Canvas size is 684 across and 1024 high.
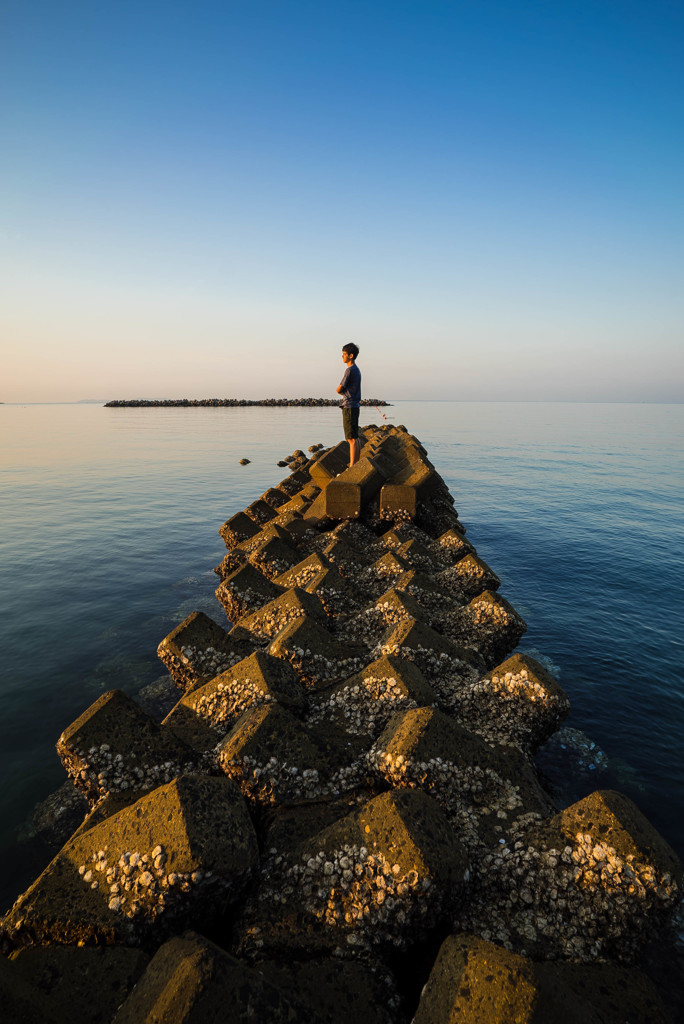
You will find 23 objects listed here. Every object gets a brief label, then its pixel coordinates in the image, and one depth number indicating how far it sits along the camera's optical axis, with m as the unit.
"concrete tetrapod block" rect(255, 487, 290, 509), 15.32
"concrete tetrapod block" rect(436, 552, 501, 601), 7.51
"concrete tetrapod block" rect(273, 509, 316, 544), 10.20
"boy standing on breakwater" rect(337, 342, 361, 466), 12.16
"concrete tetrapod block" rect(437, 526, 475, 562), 8.98
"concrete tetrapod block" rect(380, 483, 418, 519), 10.25
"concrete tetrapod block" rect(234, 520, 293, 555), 9.73
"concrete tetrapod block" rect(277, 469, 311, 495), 17.84
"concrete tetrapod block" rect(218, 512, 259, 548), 12.09
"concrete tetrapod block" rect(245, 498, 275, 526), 13.10
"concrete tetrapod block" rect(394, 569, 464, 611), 6.99
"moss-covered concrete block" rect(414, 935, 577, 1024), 2.10
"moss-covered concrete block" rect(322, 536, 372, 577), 8.13
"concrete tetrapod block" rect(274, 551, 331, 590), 7.45
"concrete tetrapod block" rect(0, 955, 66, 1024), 2.29
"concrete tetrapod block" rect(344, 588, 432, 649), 6.05
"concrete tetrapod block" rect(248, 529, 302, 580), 8.69
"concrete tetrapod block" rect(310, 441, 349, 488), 12.75
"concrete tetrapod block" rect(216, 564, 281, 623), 7.55
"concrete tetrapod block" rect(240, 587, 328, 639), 6.02
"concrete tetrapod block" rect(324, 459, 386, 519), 10.11
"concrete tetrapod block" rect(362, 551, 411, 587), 7.62
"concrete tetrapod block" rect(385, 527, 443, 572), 8.33
